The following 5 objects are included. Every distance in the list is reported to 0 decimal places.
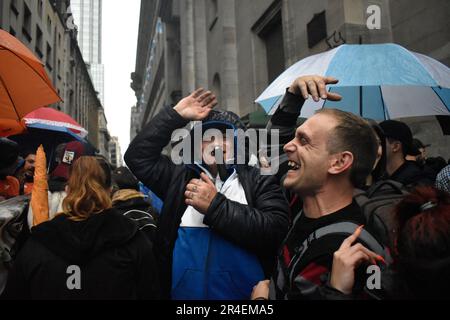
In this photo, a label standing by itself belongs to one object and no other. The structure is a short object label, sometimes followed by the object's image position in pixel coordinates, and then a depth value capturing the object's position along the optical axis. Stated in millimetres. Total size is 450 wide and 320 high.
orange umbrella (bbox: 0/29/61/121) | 3504
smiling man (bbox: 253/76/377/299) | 1651
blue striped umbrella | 2988
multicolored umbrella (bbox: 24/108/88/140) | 5172
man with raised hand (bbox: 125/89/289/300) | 2080
